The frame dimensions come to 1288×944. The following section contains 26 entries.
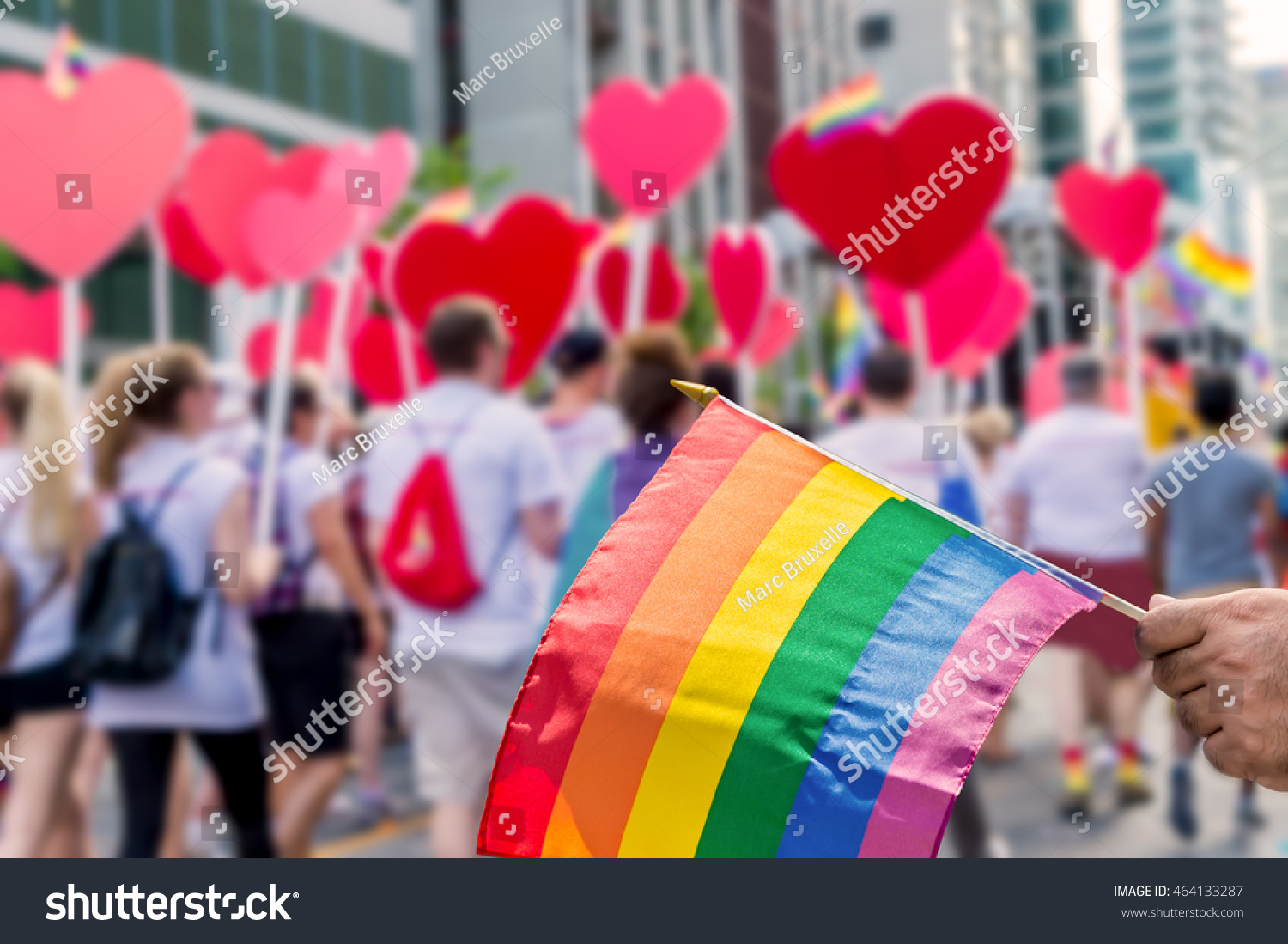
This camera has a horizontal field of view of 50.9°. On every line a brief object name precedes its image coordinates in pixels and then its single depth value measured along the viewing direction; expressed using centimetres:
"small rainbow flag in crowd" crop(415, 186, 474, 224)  791
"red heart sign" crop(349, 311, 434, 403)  826
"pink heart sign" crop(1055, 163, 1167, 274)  853
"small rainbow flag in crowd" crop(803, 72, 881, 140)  607
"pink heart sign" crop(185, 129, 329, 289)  648
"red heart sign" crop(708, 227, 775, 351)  786
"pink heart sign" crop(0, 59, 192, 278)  536
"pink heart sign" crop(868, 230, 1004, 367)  732
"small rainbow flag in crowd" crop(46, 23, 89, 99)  589
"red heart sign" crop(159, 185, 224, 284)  694
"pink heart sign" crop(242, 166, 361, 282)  652
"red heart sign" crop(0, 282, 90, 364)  728
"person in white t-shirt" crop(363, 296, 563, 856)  375
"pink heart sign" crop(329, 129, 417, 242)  700
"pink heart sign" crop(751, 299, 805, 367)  941
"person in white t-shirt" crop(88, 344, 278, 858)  364
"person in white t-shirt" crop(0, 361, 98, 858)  395
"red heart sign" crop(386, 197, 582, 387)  653
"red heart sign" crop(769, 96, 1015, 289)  571
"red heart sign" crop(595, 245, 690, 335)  786
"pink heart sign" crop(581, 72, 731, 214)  705
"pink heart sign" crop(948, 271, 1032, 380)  930
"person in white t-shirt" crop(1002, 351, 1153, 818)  534
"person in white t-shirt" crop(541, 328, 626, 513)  502
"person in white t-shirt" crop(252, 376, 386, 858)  454
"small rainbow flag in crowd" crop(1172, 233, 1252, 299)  1575
